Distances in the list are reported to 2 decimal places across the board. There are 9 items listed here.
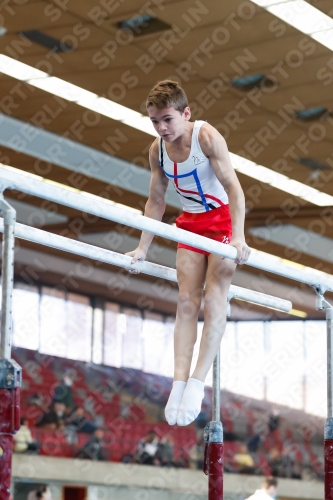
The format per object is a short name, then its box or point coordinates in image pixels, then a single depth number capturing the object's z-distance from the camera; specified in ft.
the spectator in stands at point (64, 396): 46.21
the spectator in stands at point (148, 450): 46.02
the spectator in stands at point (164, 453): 46.96
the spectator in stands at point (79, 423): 45.50
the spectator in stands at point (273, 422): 64.18
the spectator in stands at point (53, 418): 43.91
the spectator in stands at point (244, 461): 52.65
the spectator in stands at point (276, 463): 55.52
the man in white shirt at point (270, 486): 35.60
